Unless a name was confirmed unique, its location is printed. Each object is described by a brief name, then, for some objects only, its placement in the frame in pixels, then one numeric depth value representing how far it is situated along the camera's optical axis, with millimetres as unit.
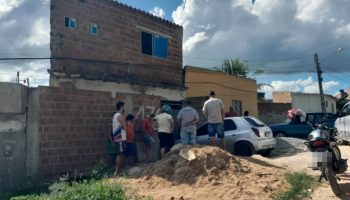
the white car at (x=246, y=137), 12094
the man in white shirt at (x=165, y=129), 10797
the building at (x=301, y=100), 34969
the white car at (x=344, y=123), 11955
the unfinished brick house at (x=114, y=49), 12797
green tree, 29109
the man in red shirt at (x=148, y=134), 10750
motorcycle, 6449
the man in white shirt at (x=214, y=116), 10750
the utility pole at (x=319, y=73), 26503
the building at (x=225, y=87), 19769
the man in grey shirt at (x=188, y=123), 10719
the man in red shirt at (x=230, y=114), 14992
